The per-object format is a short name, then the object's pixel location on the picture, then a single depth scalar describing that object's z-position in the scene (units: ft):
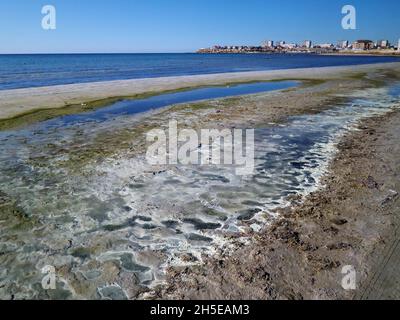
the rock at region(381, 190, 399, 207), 26.46
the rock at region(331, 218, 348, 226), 23.65
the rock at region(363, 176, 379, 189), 29.63
